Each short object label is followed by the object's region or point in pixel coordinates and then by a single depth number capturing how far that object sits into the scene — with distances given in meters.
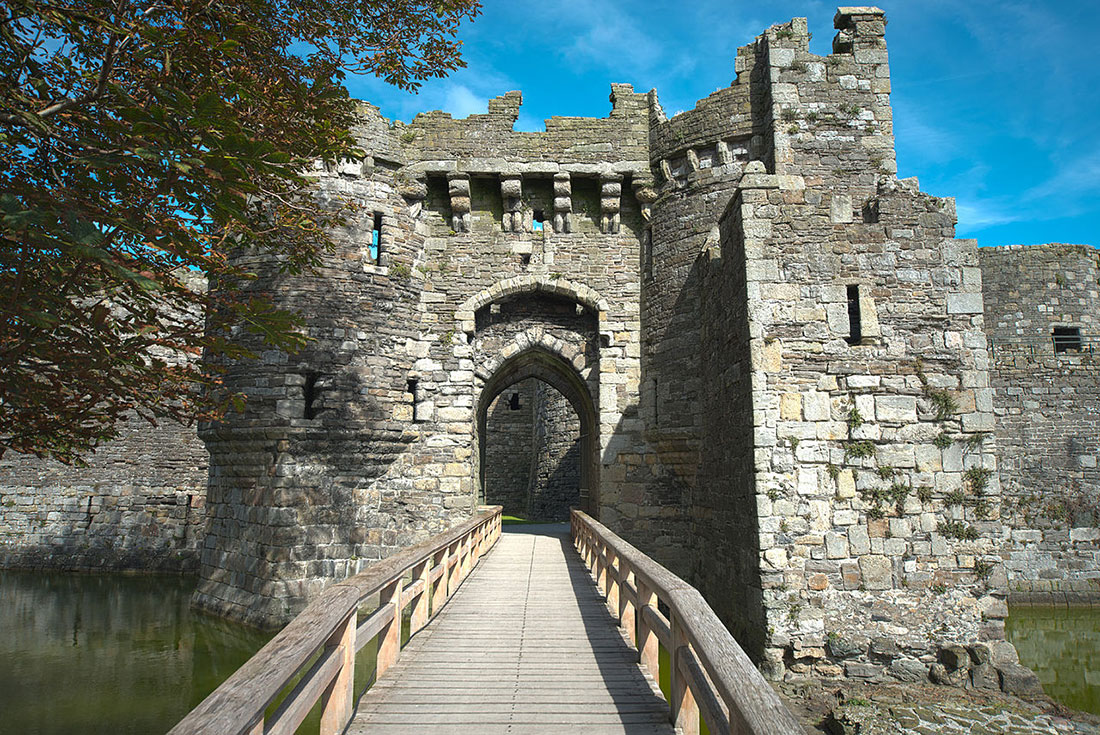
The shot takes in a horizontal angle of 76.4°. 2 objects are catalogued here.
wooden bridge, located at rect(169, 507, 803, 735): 2.43
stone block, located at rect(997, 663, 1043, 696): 6.68
